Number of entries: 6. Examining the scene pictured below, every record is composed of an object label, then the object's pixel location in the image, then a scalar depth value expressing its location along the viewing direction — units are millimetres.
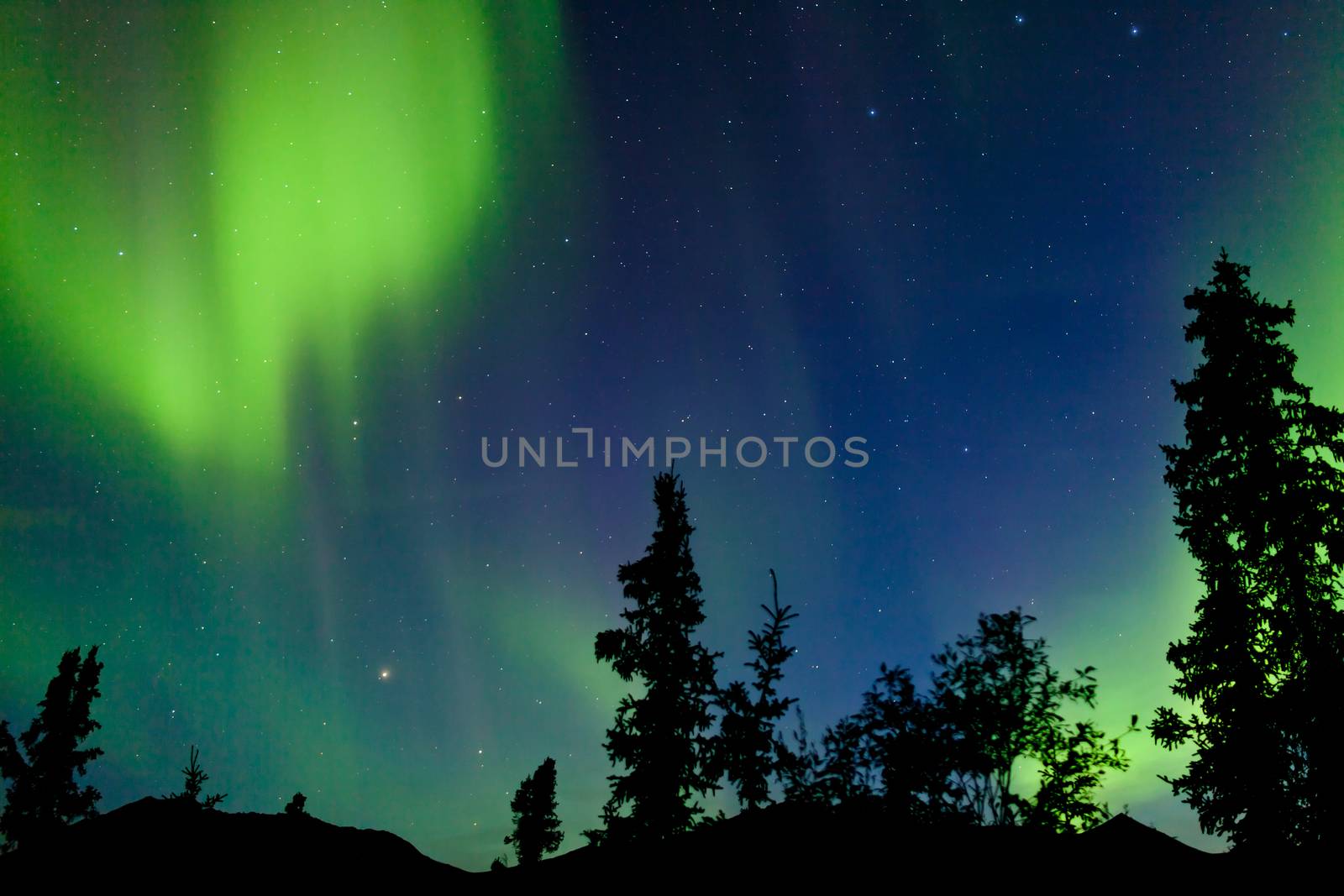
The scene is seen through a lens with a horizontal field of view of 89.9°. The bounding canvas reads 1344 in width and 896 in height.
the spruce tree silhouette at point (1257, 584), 14805
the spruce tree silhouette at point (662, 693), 21266
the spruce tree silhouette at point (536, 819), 46031
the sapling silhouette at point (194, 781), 29797
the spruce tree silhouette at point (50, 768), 33688
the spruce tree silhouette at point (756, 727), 22641
